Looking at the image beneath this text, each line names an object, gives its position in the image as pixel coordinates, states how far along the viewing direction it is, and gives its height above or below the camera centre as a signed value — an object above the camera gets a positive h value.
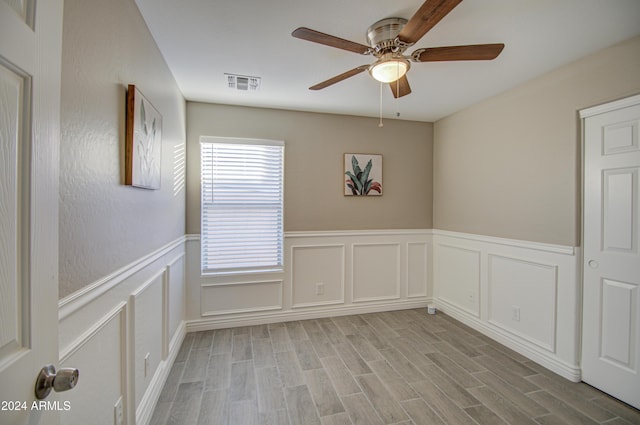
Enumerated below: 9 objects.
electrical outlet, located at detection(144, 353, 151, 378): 1.83 -1.02
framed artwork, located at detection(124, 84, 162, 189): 1.47 +0.40
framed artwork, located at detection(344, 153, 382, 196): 3.59 +0.48
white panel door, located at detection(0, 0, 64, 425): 0.53 +0.01
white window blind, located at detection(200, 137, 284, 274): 3.19 +0.07
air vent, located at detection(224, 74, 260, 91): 2.53 +1.20
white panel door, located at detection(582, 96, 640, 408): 1.95 -0.28
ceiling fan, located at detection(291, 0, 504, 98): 1.39 +0.92
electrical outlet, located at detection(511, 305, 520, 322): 2.72 -0.98
